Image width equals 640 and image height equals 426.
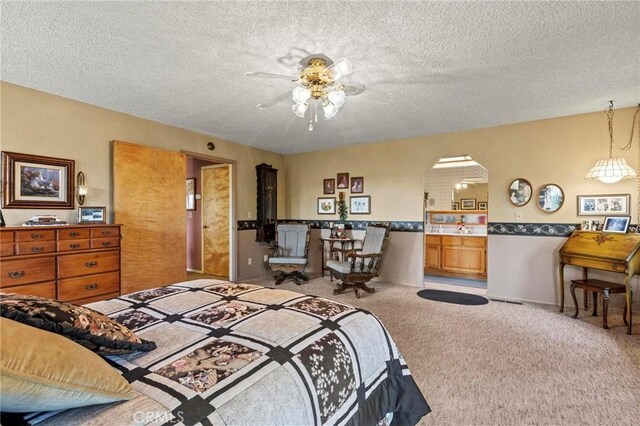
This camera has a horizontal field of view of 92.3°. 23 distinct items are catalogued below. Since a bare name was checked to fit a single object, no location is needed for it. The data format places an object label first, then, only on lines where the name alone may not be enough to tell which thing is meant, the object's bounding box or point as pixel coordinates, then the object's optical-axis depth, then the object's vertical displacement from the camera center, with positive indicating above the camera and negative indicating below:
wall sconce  3.35 +0.27
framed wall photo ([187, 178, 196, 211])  6.13 +0.37
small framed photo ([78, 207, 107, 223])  3.28 -0.03
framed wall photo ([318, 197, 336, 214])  5.87 +0.12
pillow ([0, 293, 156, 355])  0.97 -0.38
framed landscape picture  2.89 +0.31
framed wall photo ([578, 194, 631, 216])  3.61 +0.06
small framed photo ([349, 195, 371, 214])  5.50 +0.12
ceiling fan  2.39 +1.05
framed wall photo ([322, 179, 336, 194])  5.85 +0.48
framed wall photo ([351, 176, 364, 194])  5.57 +0.47
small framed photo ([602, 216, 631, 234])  3.38 -0.16
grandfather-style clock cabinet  5.69 +0.14
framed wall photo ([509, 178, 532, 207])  4.14 +0.25
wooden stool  3.09 -0.82
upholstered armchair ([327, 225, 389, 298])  4.45 -0.82
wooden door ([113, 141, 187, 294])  3.63 -0.01
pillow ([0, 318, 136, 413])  0.71 -0.41
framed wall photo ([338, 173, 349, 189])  5.71 +0.57
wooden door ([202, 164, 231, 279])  5.50 -0.12
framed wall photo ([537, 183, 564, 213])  3.95 +0.15
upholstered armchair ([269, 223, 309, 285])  5.20 -0.65
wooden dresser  2.60 -0.46
